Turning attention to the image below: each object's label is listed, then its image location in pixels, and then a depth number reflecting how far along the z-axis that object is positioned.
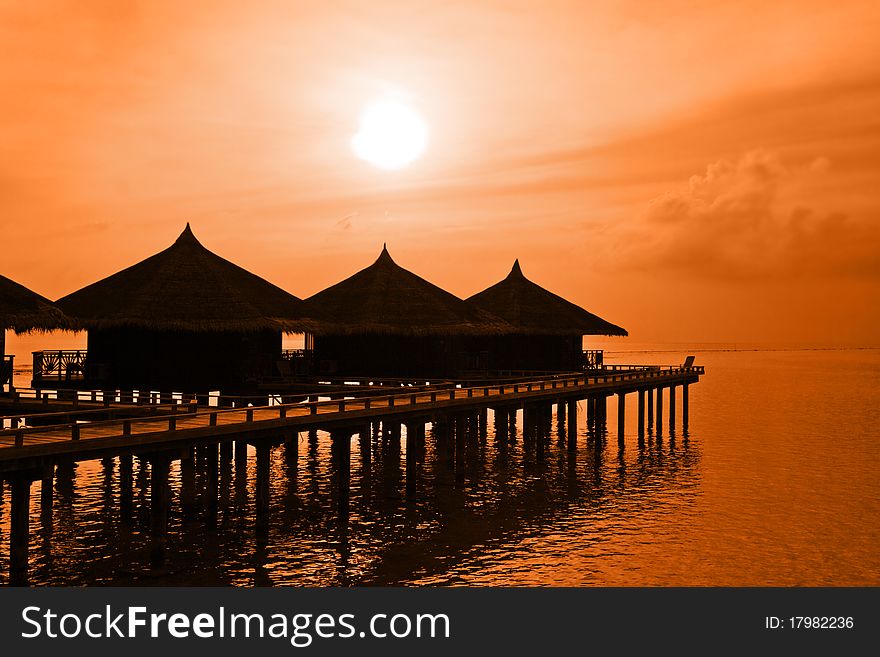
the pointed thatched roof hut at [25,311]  28.30
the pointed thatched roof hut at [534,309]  50.25
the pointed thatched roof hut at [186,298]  33.06
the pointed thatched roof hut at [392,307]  40.41
